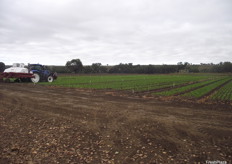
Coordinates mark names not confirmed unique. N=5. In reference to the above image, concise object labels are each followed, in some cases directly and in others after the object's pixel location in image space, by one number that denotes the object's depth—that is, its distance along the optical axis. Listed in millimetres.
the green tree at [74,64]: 94838
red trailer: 26828
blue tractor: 29834
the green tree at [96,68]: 114175
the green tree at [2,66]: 61875
